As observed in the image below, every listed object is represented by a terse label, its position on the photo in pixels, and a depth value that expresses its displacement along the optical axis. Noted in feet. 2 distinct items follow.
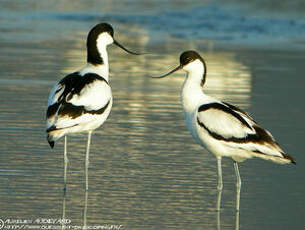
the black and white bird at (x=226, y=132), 54.80
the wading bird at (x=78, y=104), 57.47
